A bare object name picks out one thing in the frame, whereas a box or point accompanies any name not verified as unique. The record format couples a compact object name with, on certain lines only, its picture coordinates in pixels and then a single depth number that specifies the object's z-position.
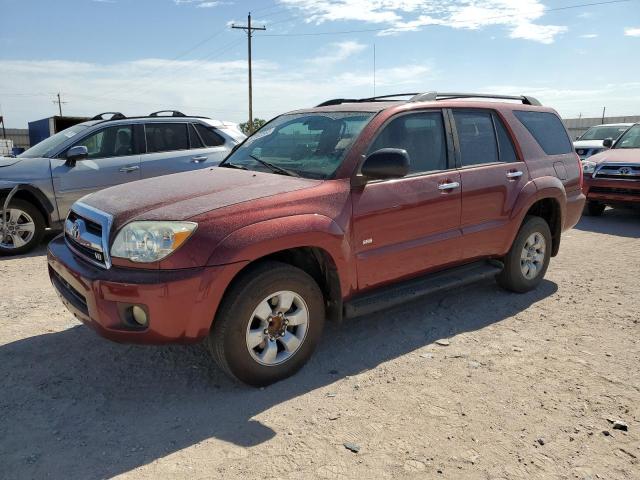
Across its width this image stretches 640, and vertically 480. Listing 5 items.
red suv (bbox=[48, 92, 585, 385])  2.90
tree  38.10
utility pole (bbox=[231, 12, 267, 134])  33.94
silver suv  6.59
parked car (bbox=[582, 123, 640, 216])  8.86
